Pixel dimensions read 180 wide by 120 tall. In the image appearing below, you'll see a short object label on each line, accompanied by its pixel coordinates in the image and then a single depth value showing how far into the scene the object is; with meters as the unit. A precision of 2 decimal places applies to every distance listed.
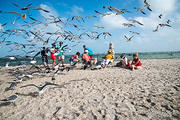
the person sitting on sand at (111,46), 8.39
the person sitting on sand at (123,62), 8.23
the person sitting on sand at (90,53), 9.01
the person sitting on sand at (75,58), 9.24
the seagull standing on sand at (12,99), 3.03
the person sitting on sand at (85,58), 7.99
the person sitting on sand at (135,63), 7.41
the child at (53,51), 7.11
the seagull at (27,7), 2.01
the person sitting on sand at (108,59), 8.34
